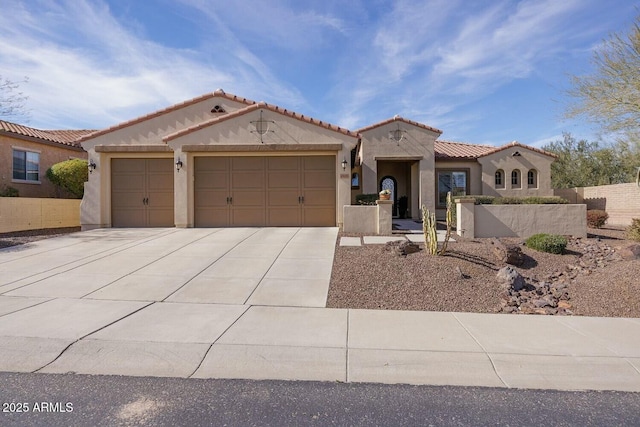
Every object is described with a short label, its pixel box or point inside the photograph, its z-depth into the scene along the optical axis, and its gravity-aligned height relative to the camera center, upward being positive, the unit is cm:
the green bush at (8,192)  1542 +78
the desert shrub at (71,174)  1677 +162
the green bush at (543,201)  1249 +31
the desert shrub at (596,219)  1590 -37
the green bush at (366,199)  1388 +44
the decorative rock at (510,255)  860 -101
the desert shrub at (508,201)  1284 +31
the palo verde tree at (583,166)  2508 +307
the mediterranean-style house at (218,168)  1410 +162
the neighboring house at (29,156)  1664 +258
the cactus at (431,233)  878 -53
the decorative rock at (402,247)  891 -88
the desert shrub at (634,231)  1038 -57
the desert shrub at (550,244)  964 -86
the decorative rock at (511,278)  717 -131
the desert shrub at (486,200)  1295 +35
